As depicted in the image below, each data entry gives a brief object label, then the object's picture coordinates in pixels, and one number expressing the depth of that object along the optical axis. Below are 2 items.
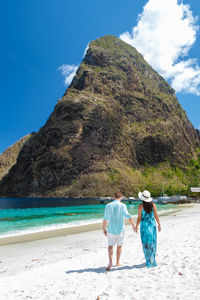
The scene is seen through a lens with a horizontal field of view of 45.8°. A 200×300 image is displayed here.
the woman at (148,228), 6.72
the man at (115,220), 6.90
